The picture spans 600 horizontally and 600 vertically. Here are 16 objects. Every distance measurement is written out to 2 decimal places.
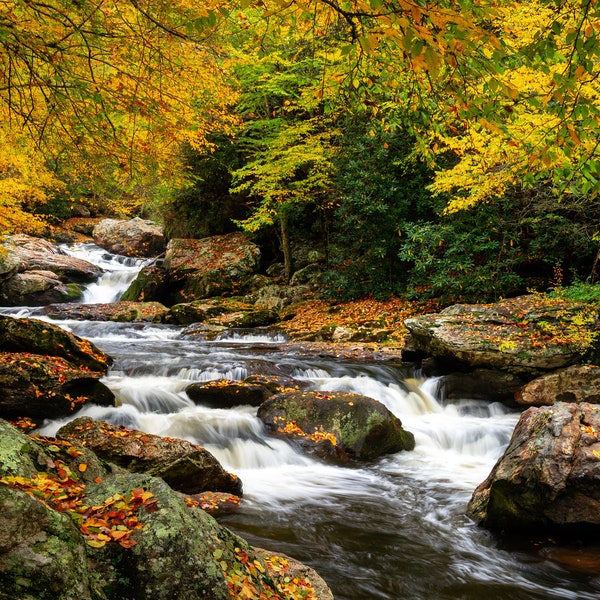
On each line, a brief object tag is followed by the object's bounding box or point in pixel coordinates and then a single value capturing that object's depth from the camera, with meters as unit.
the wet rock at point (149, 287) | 18.78
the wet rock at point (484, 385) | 8.68
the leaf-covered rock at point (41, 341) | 7.64
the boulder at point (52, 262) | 20.26
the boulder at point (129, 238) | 26.53
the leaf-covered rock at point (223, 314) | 14.77
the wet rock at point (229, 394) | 7.85
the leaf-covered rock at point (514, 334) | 8.45
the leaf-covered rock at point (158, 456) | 4.97
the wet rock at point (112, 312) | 15.61
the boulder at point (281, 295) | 16.55
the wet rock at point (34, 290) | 17.83
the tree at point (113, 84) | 3.56
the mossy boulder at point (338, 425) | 6.83
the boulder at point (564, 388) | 8.02
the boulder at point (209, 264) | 18.16
